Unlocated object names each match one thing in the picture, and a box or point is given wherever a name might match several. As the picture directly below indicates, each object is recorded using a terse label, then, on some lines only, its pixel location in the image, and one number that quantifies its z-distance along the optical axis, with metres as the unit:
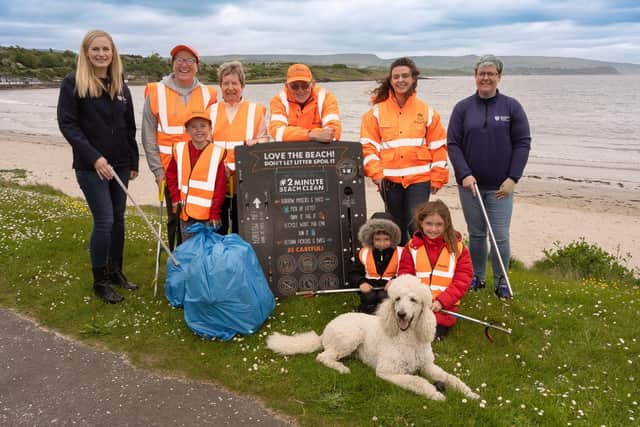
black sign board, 7.13
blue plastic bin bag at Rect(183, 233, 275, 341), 5.86
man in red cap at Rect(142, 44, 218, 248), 7.17
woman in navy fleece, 6.82
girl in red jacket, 6.04
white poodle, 4.96
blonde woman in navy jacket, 6.27
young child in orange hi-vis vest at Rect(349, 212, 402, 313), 6.40
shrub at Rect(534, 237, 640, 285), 10.36
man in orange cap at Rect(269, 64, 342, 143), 7.06
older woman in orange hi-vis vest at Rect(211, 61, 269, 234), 7.14
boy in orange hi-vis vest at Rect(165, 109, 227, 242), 6.68
